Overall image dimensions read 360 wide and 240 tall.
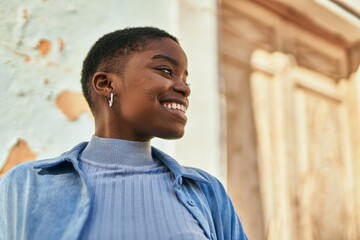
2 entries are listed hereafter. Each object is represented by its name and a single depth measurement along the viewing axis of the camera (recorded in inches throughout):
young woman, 60.9
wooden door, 129.4
